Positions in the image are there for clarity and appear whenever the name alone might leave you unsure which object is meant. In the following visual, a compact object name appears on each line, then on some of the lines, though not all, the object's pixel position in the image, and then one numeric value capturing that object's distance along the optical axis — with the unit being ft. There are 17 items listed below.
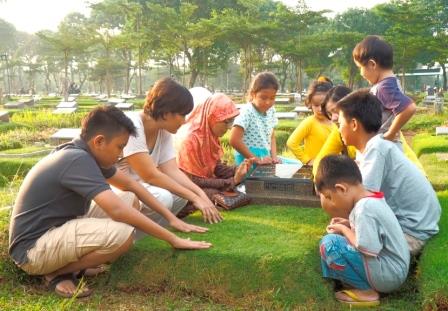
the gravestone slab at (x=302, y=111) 52.39
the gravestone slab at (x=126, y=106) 54.67
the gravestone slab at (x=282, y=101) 72.10
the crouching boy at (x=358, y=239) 7.79
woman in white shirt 10.48
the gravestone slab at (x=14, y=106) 63.16
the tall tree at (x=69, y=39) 91.81
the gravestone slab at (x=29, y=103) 71.41
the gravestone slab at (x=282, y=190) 12.30
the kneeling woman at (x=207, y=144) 12.69
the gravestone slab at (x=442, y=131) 31.81
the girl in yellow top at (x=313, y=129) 15.08
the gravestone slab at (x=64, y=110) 47.24
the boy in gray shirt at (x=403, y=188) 8.84
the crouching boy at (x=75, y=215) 8.38
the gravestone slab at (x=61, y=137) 28.87
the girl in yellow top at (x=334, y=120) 11.71
